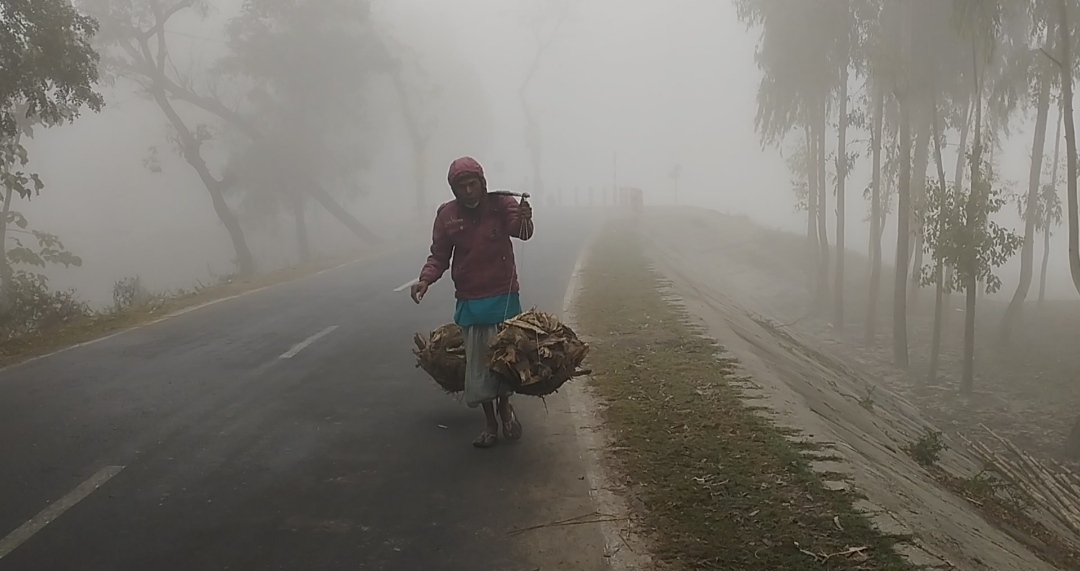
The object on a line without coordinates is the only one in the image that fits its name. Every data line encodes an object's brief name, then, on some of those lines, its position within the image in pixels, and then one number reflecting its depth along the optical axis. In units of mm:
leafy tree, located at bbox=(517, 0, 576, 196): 54094
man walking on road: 5965
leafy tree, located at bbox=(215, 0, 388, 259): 31562
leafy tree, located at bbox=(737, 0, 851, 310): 20344
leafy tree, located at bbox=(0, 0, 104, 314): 11508
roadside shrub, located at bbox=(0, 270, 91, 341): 12627
